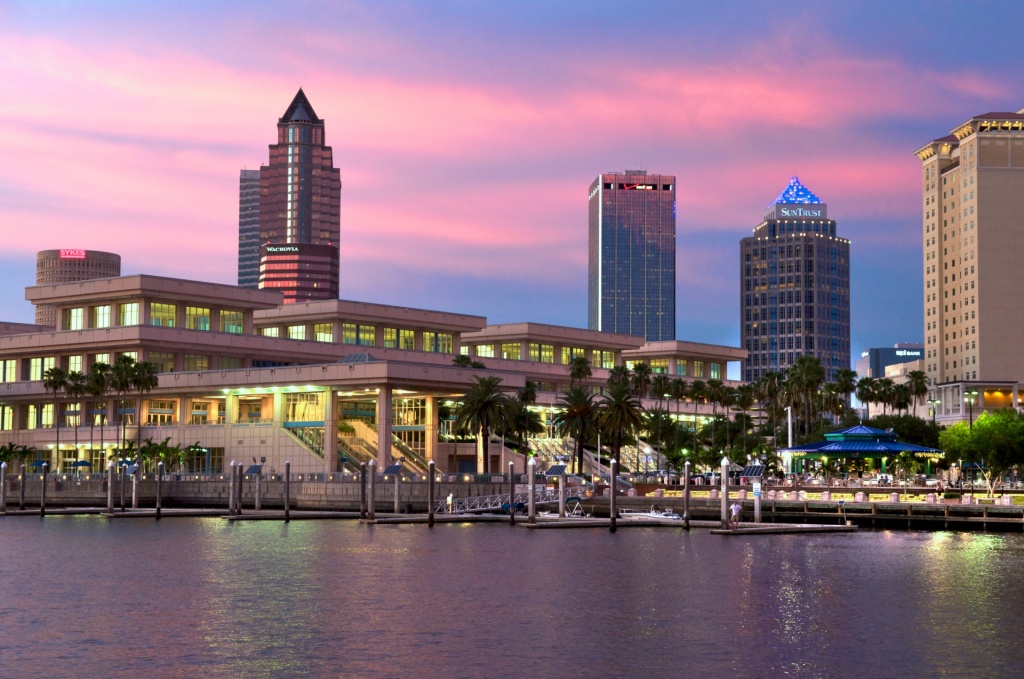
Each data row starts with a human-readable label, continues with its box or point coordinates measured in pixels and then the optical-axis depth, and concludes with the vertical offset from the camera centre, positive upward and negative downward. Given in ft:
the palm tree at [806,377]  593.42 +29.65
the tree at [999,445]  375.25 -0.09
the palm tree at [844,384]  640.58 +28.69
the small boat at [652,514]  336.29 -17.72
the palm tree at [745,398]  626.64 +21.52
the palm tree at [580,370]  584.40 +32.46
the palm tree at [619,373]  602.03 +32.08
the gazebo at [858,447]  377.09 -0.66
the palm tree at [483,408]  426.10 +11.44
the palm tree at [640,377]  626.64 +31.21
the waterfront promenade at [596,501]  323.78 -15.26
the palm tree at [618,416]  453.17 +9.51
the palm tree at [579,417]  465.88 +9.42
